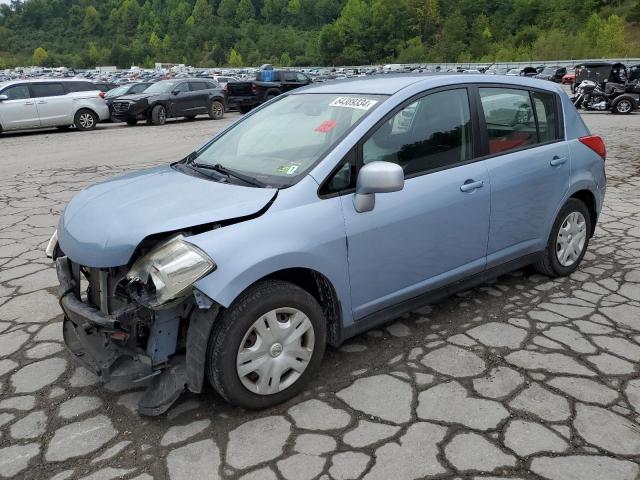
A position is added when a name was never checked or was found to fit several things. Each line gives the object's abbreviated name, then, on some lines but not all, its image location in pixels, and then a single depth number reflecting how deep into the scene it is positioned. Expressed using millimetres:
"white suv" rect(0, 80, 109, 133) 15422
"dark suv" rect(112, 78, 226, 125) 17766
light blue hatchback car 2645
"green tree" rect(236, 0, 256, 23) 166875
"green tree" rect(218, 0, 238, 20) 168250
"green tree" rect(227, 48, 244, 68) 138650
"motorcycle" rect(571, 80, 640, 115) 18172
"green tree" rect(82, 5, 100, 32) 164250
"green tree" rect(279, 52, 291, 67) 134050
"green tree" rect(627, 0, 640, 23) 94788
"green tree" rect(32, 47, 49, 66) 137625
